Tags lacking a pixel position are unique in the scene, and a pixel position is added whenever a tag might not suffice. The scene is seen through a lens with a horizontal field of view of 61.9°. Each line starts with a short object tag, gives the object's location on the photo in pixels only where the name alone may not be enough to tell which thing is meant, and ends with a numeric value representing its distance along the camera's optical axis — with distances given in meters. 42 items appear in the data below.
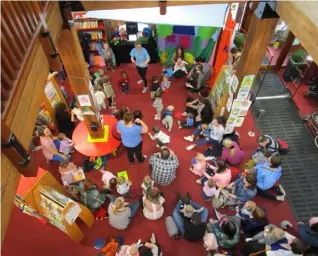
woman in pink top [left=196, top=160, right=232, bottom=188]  4.47
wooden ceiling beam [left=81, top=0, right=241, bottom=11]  3.23
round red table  5.00
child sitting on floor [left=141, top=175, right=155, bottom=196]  4.41
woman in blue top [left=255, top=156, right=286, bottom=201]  4.32
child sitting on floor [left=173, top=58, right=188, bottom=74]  7.03
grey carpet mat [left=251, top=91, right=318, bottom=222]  4.92
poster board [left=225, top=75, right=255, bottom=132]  4.69
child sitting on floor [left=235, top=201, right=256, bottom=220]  4.06
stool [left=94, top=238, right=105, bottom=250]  4.28
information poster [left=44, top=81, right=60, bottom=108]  5.29
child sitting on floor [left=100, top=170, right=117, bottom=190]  4.65
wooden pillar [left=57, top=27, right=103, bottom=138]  3.68
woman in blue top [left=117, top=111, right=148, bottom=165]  4.43
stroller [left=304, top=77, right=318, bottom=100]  6.54
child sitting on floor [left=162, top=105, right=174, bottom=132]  5.91
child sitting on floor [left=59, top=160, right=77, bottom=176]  4.55
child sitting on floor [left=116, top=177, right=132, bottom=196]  4.46
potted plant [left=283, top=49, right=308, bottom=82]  6.82
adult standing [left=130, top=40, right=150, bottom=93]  6.27
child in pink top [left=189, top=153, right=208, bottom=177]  4.96
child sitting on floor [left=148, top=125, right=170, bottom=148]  5.39
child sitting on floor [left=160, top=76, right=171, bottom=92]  6.64
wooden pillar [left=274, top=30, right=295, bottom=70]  6.57
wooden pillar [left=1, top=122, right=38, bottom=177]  1.69
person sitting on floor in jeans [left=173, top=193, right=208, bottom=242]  3.94
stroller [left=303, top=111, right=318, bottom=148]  5.92
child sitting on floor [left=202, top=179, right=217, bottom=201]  4.58
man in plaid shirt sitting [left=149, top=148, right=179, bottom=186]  4.48
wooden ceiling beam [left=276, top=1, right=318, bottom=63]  2.41
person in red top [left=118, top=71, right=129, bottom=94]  6.67
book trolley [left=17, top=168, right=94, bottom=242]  3.59
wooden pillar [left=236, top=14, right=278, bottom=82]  3.79
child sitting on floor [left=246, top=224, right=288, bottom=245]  3.66
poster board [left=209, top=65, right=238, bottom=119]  5.01
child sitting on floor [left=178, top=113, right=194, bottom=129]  5.98
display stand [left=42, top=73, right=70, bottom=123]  5.29
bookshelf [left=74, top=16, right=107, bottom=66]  7.30
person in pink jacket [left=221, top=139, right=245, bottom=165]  5.09
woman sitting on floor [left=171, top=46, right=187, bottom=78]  6.96
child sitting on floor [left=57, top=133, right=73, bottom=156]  5.19
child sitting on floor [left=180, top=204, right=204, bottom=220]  3.92
